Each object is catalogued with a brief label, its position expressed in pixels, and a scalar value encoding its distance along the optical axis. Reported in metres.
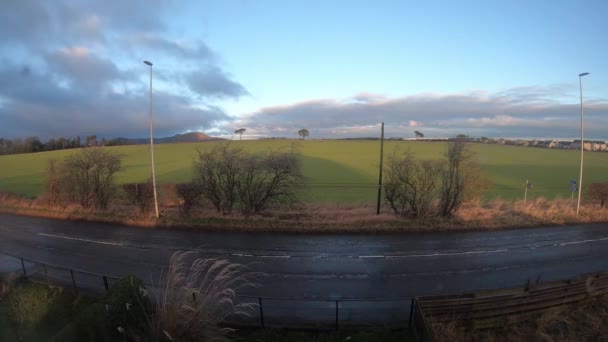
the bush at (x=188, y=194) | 20.95
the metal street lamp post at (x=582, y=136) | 19.50
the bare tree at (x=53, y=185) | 24.17
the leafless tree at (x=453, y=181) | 20.67
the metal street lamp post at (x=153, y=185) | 18.36
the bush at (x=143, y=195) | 21.25
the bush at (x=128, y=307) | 4.86
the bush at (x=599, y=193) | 24.00
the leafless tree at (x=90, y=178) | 23.66
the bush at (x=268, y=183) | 21.12
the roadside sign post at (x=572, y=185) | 22.42
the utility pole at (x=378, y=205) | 20.78
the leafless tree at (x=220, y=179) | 21.23
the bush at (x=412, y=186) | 20.95
